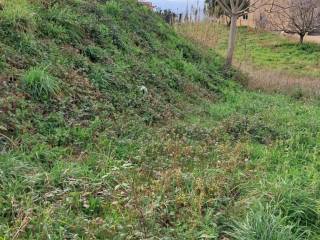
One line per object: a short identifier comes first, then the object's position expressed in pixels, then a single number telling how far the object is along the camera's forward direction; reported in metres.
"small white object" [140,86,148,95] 7.80
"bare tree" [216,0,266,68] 13.83
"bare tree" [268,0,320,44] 25.00
